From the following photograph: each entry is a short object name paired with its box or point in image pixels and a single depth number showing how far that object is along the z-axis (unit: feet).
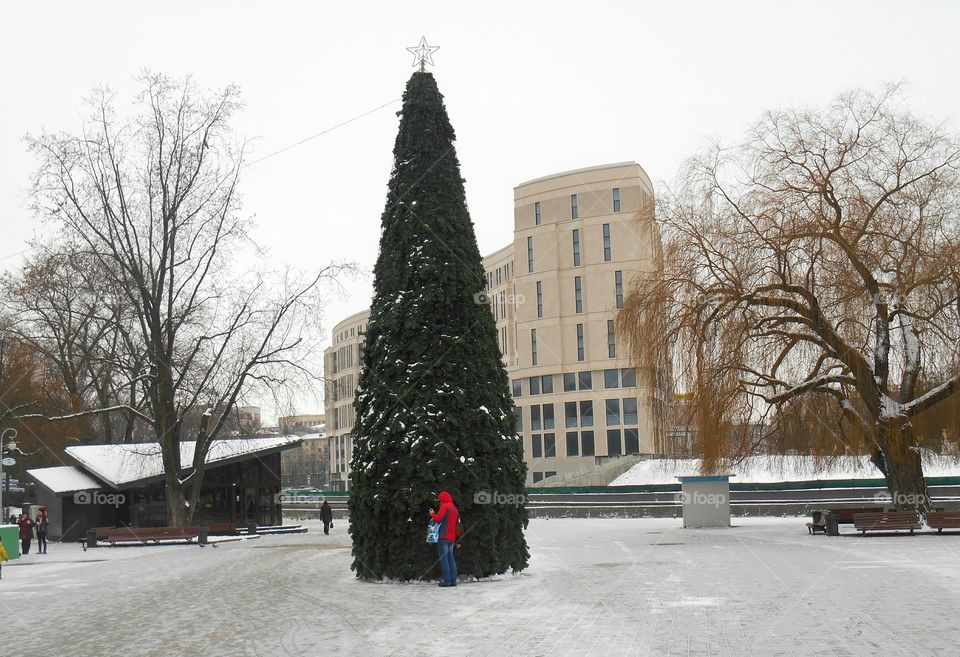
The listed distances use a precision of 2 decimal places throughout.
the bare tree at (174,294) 116.37
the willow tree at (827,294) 80.64
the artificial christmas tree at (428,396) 54.80
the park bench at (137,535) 110.01
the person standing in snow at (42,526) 101.55
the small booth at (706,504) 111.65
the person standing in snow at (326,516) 135.09
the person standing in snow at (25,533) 103.38
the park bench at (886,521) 83.56
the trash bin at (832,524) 87.20
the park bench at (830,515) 88.17
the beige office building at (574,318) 273.33
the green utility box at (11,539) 90.00
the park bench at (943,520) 82.38
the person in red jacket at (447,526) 51.49
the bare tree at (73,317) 116.47
